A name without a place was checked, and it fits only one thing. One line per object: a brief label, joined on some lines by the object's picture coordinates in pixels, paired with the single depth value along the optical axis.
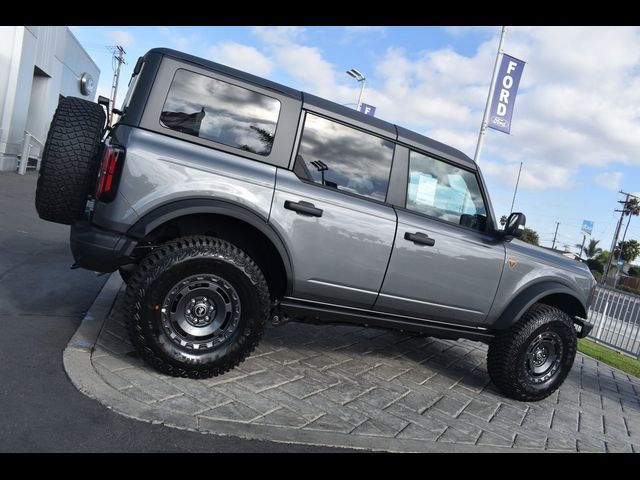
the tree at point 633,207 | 50.90
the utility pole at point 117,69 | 57.00
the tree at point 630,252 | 67.62
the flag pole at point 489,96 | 12.40
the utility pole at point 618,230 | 50.00
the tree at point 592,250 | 75.56
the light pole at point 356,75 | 28.62
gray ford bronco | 3.27
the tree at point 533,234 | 59.52
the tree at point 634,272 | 72.06
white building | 13.69
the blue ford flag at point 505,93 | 12.00
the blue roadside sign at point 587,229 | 35.42
